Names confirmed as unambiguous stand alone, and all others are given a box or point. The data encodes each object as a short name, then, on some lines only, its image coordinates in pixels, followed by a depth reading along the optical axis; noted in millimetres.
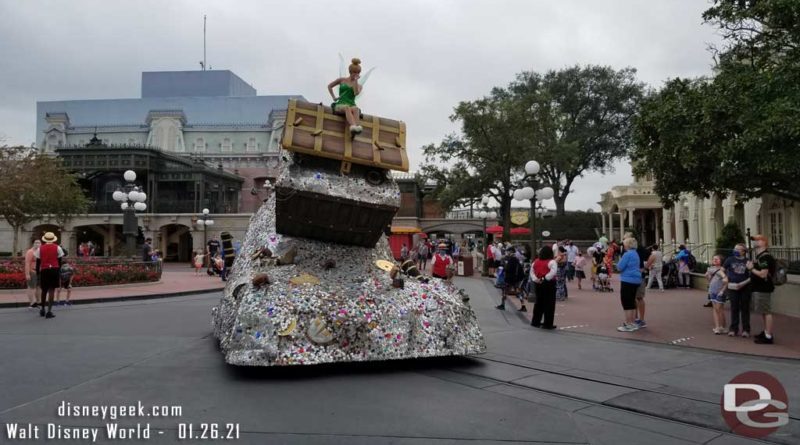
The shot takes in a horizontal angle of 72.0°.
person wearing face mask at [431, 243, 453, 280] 10992
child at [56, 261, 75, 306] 13570
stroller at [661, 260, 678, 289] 18484
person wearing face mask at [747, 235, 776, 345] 8570
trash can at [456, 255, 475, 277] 26438
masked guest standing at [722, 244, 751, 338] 9000
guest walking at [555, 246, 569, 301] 15453
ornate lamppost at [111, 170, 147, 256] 20406
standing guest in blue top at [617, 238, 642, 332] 9602
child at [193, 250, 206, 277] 26750
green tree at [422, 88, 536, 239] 30250
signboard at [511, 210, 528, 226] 34466
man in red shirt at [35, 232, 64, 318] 11188
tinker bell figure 6648
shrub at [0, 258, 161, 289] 16516
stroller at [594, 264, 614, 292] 17953
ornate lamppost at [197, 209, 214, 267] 33150
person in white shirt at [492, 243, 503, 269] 22695
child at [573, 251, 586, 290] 20094
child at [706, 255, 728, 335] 9562
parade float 5836
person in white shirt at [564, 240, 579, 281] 20641
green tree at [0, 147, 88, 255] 24578
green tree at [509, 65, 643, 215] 47438
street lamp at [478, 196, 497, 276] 27597
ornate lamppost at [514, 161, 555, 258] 15156
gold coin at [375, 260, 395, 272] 7113
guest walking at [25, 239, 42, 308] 11617
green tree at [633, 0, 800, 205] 8188
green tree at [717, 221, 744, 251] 19562
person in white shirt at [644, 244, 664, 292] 17625
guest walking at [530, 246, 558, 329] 10070
